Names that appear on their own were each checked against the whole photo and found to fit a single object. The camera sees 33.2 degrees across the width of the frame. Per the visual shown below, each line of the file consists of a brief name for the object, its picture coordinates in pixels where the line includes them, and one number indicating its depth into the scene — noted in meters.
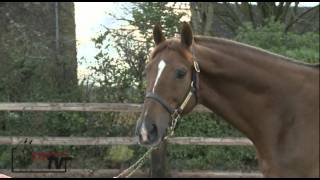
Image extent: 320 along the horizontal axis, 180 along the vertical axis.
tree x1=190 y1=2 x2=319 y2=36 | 13.53
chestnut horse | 3.41
